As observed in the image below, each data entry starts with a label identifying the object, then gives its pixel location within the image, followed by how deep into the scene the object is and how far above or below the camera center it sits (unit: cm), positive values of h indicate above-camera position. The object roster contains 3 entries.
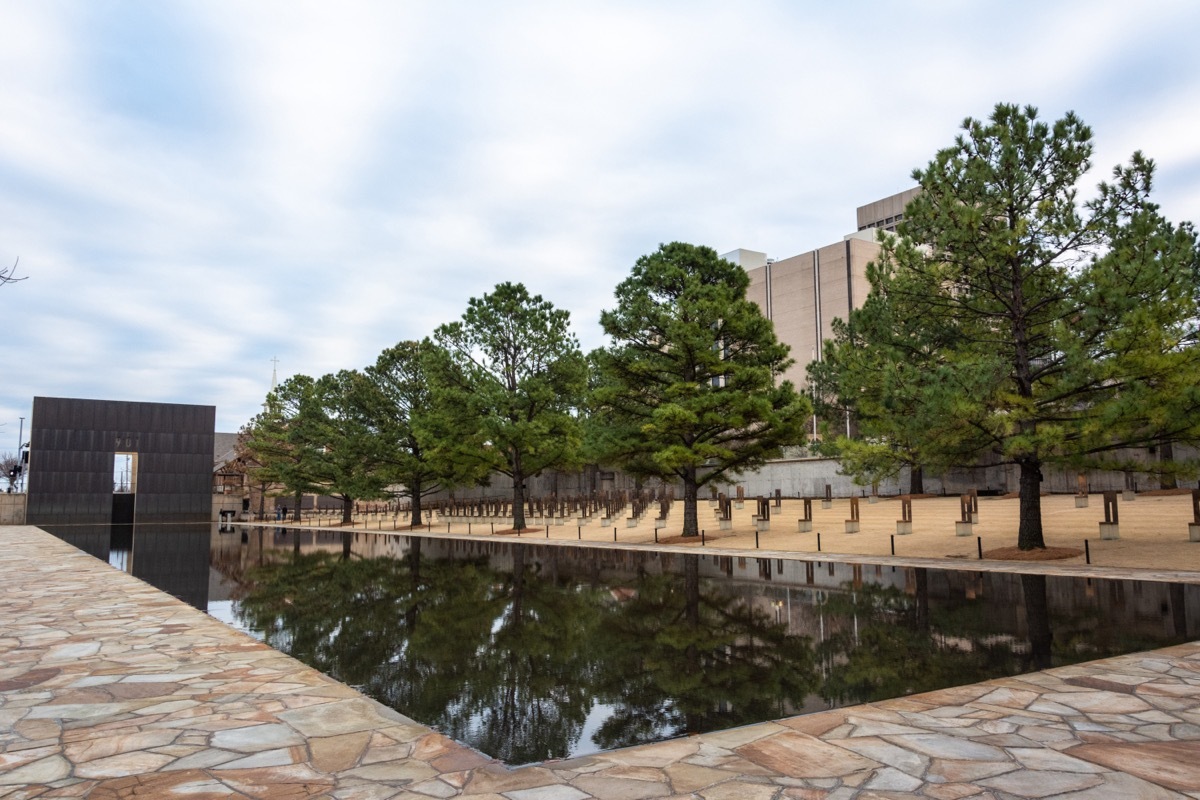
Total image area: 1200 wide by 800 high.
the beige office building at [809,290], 7319 +1828
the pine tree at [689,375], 2519 +334
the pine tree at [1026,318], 1638 +375
